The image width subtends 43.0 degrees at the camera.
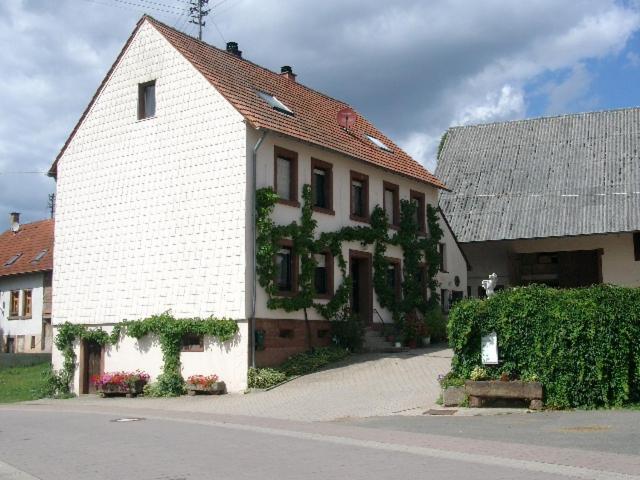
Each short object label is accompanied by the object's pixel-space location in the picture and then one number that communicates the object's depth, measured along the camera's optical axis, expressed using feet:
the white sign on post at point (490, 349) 54.49
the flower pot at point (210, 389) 71.51
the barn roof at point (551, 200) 111.34
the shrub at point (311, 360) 74.28
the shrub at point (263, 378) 70.49
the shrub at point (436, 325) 92.68
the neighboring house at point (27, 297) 138.21
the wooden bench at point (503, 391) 51.90
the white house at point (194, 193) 74.84
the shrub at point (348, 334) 82.17
